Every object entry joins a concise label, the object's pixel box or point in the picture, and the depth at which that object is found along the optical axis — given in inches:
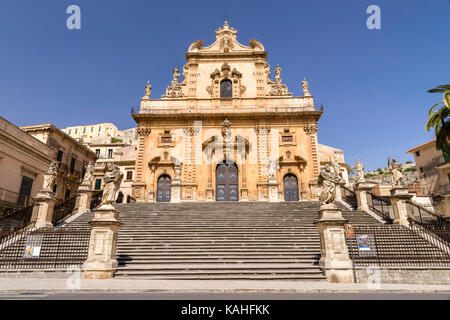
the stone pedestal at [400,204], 517.3
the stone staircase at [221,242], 347.9
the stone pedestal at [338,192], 722.8
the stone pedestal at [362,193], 621.7
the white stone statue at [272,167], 877.5
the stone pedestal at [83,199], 638.5
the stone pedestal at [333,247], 328.5
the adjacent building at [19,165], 765.9
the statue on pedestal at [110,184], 390.9
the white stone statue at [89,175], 671.8
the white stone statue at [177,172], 797.3
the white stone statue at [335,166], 672.4
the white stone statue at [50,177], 575.2
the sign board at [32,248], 374.6
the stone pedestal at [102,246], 339.9
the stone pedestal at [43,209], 533.3
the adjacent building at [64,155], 1048.8
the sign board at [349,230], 349.1
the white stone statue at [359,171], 654.5
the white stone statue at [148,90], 1026.8
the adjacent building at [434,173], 1114.7
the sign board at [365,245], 354.0
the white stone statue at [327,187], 377.7
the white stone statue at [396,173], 556.1
